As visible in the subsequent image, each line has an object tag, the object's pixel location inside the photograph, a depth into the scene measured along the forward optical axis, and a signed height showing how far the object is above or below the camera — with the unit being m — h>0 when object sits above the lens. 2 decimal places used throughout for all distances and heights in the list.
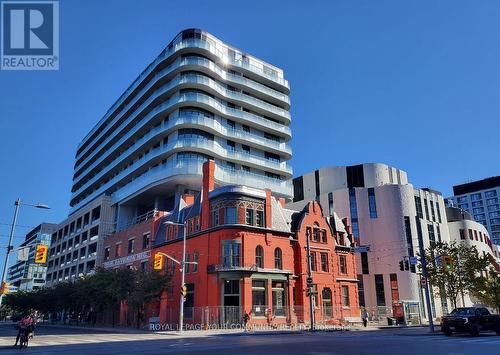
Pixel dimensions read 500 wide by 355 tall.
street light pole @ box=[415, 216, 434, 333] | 31.75 +3.04
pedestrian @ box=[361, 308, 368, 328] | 46.30 -1.13
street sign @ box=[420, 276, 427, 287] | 32.53 +1.90
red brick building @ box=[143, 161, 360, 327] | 40.59 +4.72
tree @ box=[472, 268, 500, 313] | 44.54 +1.72
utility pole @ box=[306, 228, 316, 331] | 36.48 +1.46
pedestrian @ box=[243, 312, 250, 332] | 37.76 -0.79
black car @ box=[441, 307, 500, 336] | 25.52 -0.84
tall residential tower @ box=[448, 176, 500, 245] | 167.50 +40.50
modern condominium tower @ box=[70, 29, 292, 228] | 63.38 +29.07
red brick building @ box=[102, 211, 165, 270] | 53.28 +8.67
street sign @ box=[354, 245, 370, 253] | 49.44 +6.64
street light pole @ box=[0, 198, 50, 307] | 26.98 +4.90
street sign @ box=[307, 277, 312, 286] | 36.90 +2.30
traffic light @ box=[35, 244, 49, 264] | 24.81 +3.23
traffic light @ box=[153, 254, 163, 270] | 33.22 +3.70
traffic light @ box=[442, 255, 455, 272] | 30.62 +3.16
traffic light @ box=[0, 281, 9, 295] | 26.74 +1.54
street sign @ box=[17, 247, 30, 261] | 26.31 +3.47
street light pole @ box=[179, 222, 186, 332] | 34.76 -0.21
